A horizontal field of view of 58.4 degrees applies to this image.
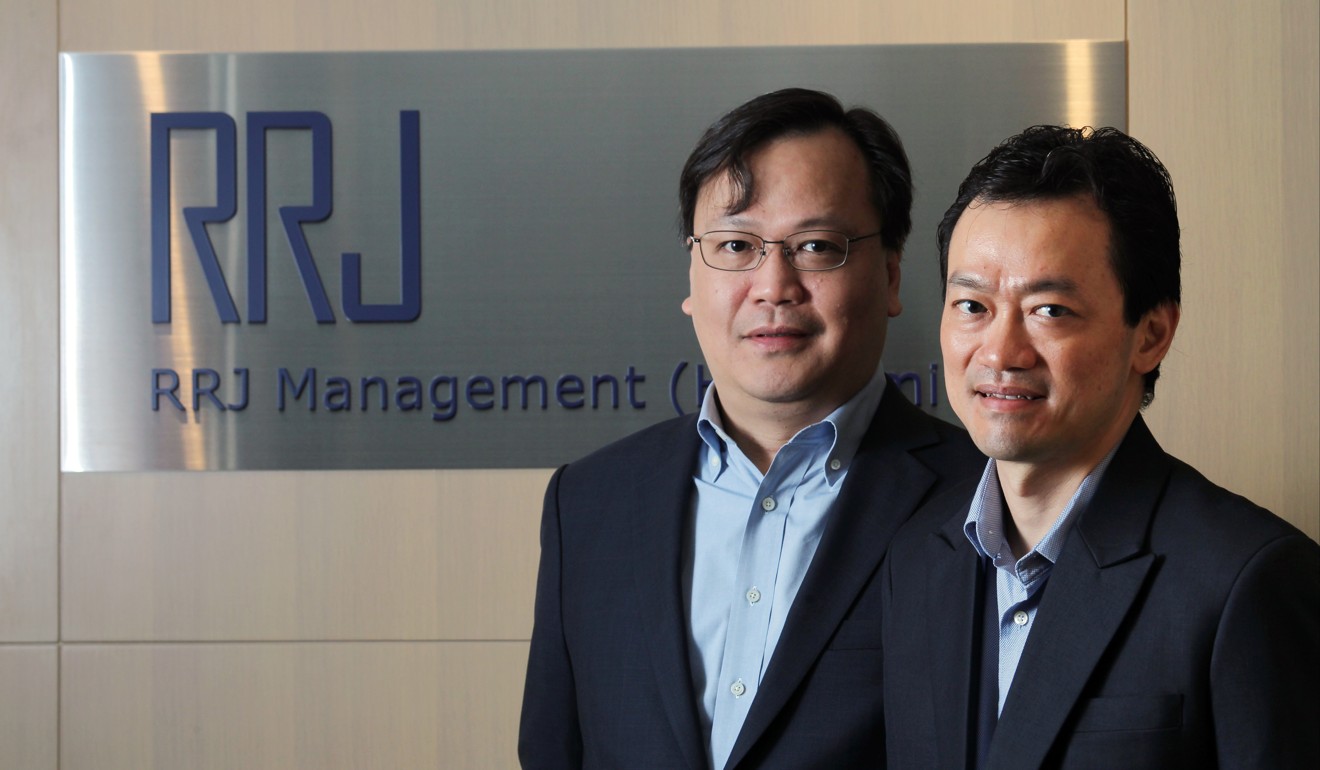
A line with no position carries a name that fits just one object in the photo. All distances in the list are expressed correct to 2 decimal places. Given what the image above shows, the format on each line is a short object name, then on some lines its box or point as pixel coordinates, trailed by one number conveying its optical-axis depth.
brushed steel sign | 2.63
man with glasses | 1.63
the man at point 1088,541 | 1.16
